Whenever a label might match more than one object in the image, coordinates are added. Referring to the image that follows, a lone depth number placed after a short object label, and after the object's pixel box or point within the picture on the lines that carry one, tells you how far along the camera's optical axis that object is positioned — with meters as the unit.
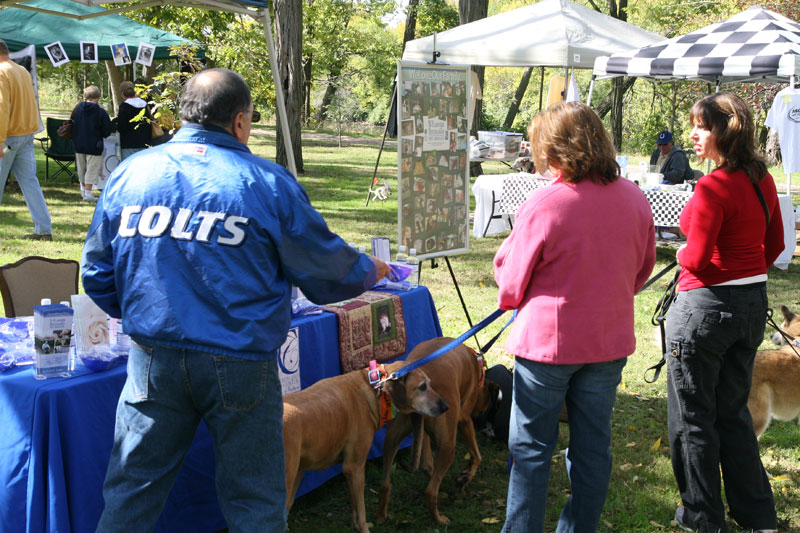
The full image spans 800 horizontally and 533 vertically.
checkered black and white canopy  7.75
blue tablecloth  2.41
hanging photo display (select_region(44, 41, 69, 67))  10.88
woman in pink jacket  2.42
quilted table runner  3.54
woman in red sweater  2.90
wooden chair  3.64
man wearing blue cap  9.37
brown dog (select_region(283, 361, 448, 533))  2.78
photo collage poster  4.70
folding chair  13.38
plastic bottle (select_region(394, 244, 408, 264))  4.30
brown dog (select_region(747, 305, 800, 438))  3.69
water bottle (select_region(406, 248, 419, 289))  4.16
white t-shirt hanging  8.67
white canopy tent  10.22
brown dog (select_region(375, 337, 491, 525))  3.32
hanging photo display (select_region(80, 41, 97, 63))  11.26
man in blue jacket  2.00
